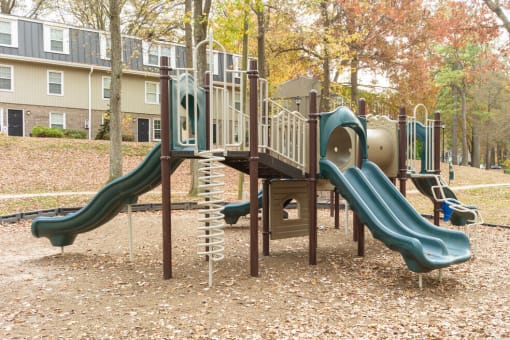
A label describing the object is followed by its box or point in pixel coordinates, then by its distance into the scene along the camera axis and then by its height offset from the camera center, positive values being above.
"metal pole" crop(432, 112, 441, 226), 11.40 +0.40
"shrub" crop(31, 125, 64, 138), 26.20 +1.66
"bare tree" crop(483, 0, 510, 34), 13.05 +4.04
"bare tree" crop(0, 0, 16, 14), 35.06 +11.29
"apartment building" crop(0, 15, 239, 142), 28.06 +5.12
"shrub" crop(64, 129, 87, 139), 27.90 +1.67
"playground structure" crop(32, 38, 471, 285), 7.28 -0.19
